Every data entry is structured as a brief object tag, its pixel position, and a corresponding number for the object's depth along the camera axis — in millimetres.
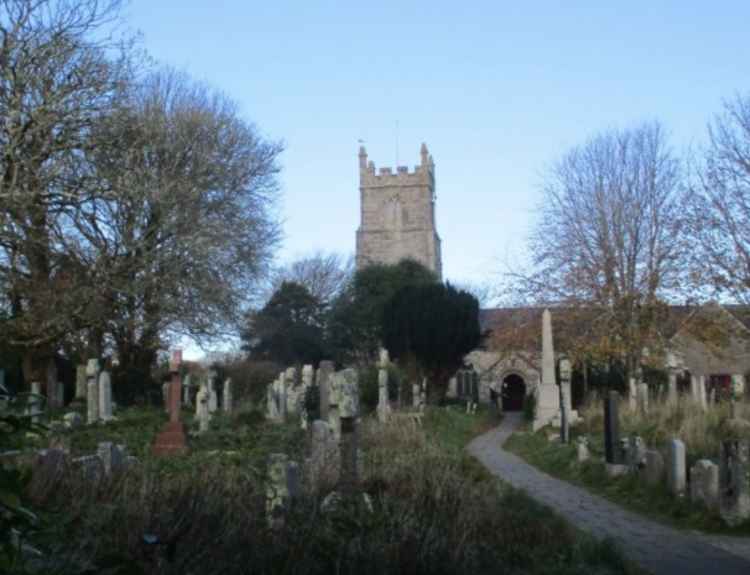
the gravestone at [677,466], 11695
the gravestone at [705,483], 10633
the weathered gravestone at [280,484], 7465
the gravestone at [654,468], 12539
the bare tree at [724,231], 24953
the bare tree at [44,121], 18609
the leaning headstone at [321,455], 8789
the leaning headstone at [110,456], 9209
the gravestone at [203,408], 21797
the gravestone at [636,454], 13498
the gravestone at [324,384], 17516
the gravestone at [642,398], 20758
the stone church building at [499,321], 30281
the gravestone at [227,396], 29766
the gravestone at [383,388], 23256
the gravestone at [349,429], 7797
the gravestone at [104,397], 22875
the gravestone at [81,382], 30750
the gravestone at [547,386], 28484
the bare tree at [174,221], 24250
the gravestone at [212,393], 28422
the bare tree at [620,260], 31000
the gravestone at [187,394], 31891
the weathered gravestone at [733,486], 10211
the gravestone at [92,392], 22562
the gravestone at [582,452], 16516
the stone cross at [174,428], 15736
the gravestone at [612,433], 14808
